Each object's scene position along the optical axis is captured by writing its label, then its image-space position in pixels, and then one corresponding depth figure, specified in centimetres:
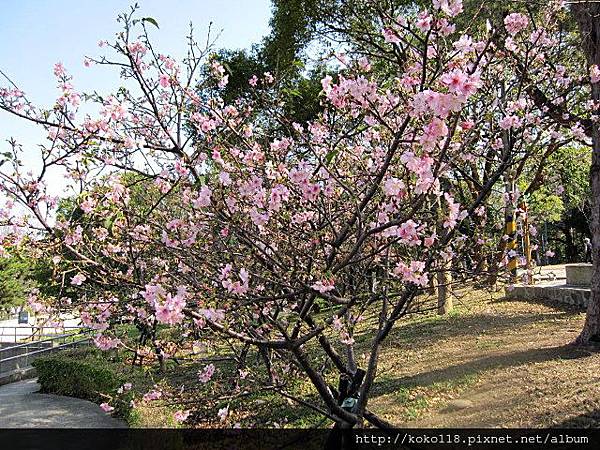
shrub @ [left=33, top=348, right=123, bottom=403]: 944
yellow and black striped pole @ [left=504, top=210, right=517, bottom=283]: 386
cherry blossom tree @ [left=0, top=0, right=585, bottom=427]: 254
